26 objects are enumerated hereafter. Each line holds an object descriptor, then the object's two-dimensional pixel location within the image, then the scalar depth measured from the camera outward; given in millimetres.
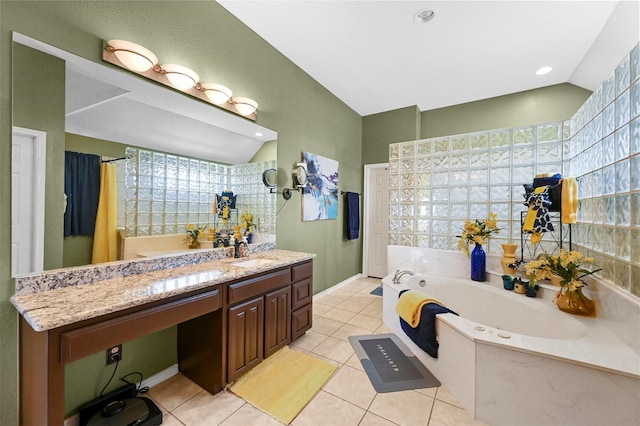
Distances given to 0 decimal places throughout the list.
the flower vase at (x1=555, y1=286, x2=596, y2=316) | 1752
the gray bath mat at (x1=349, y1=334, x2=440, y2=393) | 1749
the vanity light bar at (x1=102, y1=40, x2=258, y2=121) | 1463
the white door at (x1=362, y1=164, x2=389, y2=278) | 4402
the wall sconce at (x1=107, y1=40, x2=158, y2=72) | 1449
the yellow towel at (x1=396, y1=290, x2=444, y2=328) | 1940
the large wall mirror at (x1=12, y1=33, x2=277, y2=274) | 1223
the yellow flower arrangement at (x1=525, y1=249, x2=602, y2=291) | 1795
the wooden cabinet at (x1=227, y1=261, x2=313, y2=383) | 1677
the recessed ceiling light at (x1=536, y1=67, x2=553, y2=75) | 2922
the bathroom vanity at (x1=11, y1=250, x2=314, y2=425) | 1024
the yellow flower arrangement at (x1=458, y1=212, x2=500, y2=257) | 2545
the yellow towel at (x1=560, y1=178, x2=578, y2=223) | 1932
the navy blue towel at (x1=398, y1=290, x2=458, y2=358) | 1829
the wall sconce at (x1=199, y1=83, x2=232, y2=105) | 1949
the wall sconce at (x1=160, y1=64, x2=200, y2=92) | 1678
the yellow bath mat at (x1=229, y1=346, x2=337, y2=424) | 1544
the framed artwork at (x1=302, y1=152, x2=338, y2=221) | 3143
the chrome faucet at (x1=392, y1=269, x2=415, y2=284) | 2667
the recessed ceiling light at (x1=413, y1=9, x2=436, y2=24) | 2129
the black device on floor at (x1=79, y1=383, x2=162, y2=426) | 1349
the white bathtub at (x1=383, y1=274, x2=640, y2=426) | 1209
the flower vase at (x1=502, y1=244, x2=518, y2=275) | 2443
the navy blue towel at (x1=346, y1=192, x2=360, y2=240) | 4004
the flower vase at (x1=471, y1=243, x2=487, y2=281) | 2572
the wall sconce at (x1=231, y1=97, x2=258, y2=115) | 2190
